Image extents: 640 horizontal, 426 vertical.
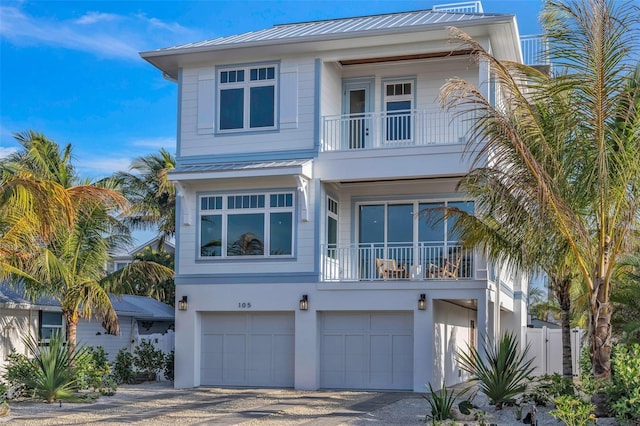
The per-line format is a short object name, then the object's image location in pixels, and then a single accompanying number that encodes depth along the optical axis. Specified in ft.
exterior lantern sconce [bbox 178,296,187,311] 72.43
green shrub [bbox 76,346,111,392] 61.36
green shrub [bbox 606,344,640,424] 42.29
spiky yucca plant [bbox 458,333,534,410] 53.01
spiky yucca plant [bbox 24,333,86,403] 57.88
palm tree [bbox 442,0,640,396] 44.88
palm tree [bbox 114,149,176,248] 105.50
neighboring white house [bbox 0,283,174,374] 70.90
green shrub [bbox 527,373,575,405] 51.70
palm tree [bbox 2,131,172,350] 67.36
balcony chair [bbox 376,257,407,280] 69.31
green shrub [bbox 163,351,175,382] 78.43
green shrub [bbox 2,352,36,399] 58.65
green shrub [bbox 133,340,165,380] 77.92
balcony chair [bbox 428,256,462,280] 67.62
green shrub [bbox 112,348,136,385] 76.18
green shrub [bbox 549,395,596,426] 41.04
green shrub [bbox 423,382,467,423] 47.39
